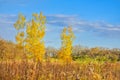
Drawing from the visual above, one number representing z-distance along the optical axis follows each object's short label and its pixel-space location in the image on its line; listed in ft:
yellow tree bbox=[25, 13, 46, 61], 80.02
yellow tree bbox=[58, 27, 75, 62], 78.20
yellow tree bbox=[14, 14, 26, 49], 89.90
